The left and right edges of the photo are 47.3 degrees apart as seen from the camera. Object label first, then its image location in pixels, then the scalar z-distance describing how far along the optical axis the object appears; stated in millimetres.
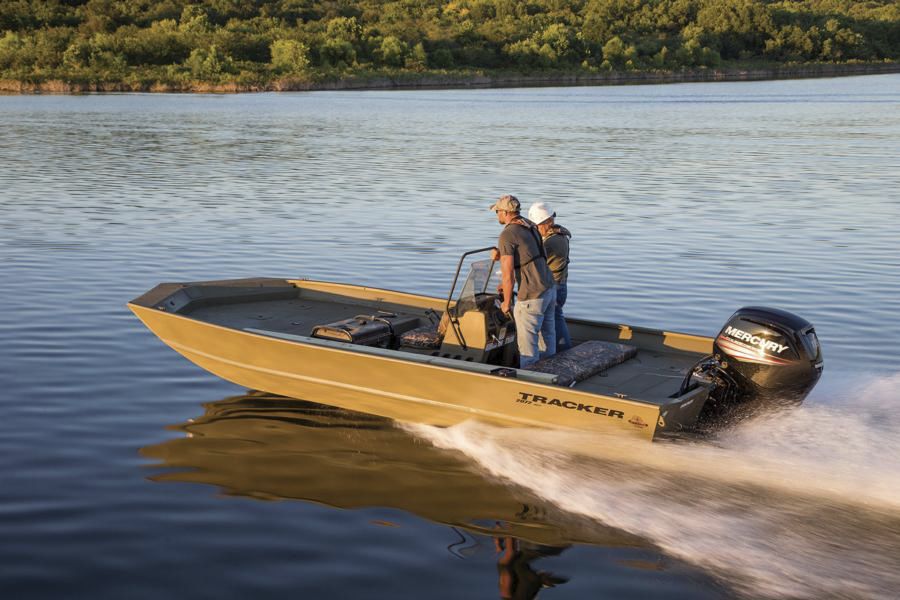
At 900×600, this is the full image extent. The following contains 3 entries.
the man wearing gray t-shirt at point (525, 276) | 9633
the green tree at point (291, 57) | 103750
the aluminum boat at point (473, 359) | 8914
